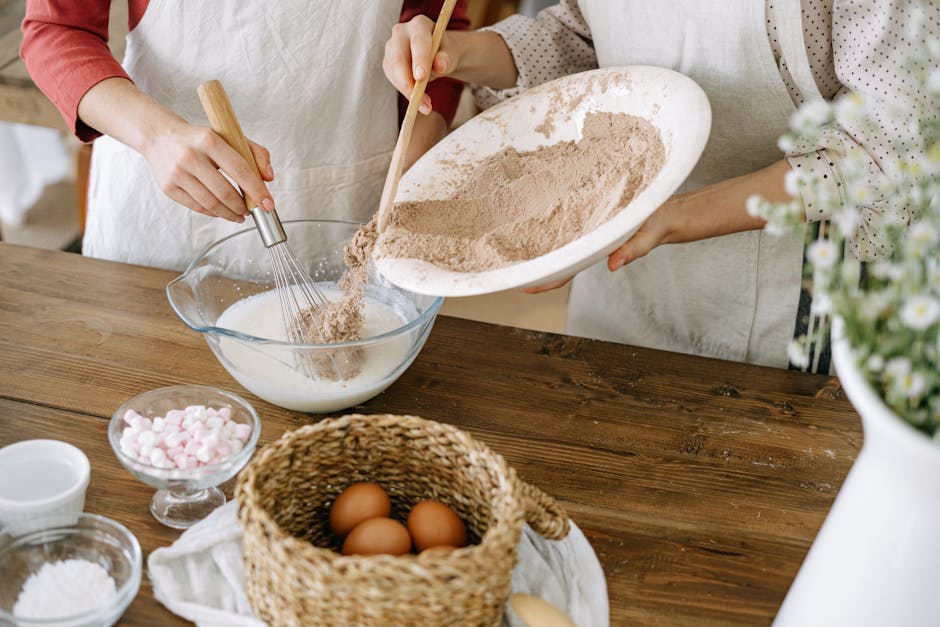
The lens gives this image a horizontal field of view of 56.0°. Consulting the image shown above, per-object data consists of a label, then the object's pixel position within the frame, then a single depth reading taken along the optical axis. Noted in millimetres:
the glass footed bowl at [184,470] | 870
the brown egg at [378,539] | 769
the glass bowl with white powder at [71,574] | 759
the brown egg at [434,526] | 789
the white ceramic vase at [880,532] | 609
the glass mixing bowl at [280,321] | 1036
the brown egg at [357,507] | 813
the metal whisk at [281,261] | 1047
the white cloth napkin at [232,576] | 815
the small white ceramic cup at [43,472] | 868
